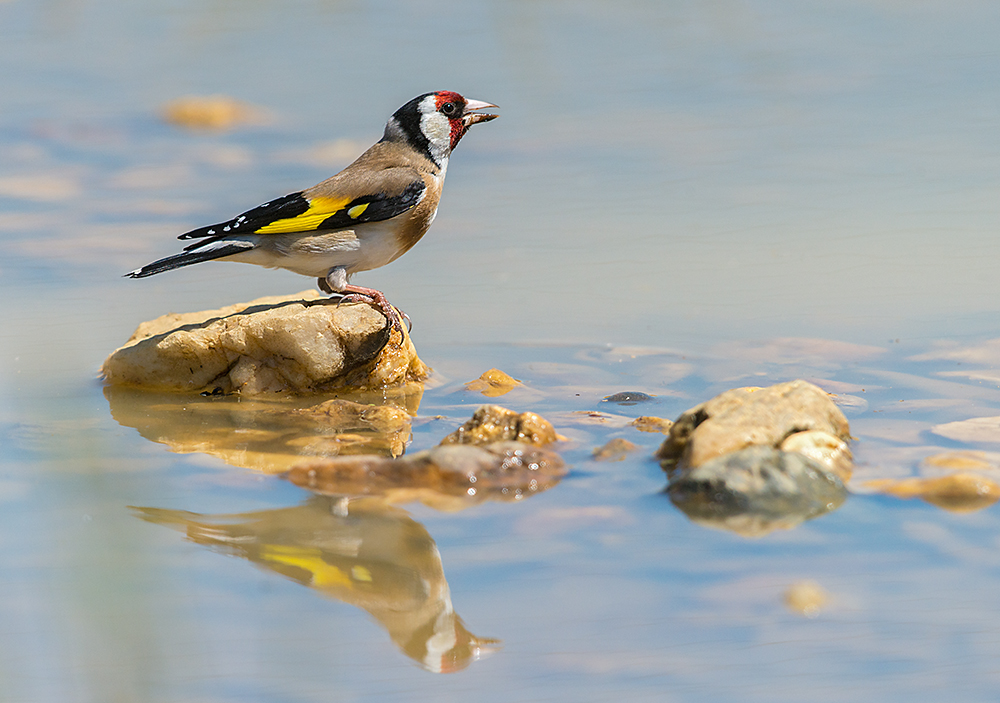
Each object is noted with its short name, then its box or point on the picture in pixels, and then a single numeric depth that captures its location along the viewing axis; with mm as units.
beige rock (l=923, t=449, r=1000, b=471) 7262
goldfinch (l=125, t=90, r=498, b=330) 10203
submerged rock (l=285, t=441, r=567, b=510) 7172
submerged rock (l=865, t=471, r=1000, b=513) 6719
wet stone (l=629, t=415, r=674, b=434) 8484
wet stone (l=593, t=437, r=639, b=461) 7809
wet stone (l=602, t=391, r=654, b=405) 9337
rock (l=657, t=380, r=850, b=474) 7359
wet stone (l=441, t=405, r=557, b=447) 8062
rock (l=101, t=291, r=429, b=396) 9922
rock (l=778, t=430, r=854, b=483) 7293
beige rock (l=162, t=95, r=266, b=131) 18547
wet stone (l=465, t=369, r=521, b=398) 9773
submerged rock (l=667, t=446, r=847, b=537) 6582
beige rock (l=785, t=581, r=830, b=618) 5461
